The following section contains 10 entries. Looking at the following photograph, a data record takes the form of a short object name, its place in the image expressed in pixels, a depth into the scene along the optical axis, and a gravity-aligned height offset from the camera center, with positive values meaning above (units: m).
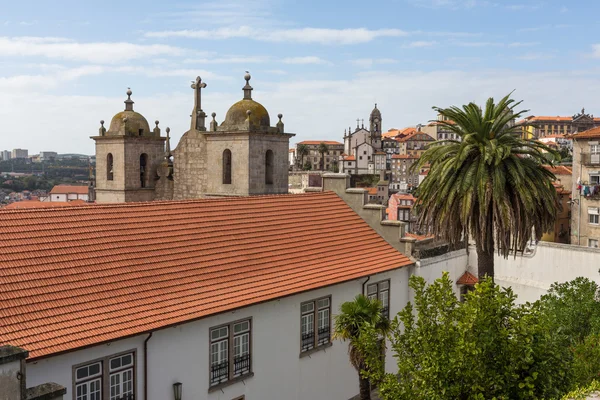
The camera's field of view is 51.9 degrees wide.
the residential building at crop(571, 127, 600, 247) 50.69 -1.52
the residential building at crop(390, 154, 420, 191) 148.38 -0.89
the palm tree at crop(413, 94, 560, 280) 20.53 -0.50
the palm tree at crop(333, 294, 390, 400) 16.62 -4.12
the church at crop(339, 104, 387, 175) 154.50 +3.13
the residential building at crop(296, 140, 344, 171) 184.00 +4.48
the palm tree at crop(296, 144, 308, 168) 181.38 +5.28
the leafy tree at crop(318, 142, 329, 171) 182.06 +5.63
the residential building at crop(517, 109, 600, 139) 160.75 +12.90
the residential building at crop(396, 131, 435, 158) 173.74 +7.59
